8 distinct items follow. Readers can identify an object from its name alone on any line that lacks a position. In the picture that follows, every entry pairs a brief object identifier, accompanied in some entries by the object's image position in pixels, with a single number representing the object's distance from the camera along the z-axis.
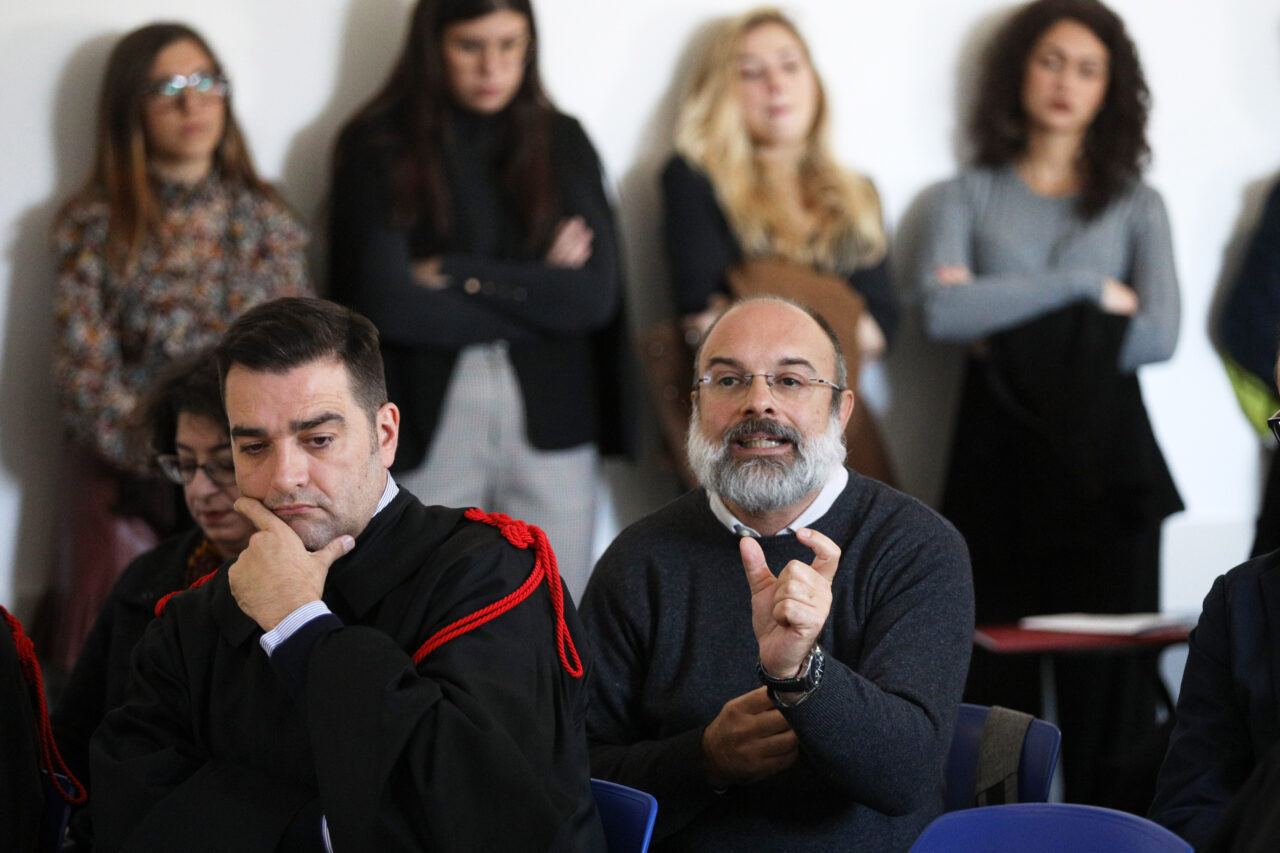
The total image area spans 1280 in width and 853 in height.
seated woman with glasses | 5.47
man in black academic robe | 3.90
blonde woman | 9.39
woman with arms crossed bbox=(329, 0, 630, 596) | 8.74
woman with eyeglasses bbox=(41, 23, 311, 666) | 8.44
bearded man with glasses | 4.51
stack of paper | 7.63
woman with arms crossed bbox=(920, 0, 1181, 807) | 9.37
